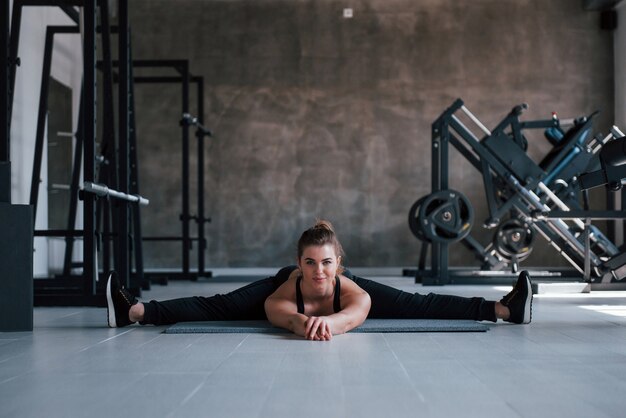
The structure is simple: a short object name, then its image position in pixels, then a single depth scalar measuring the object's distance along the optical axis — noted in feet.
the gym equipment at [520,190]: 24.13
